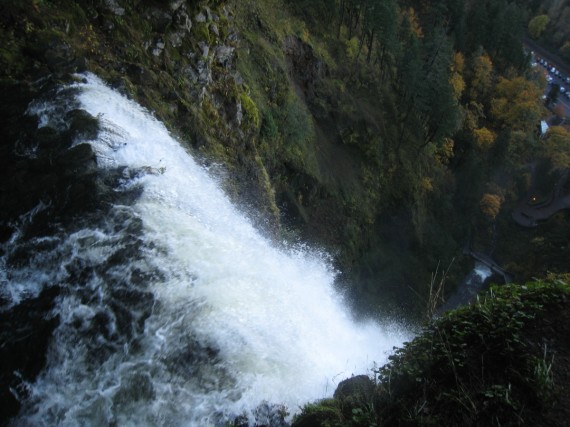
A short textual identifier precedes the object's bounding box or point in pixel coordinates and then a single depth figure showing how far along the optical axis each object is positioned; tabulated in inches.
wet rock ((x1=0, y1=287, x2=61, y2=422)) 289.6
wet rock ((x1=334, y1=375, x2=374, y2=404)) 306.7
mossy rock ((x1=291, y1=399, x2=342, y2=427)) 285.7
